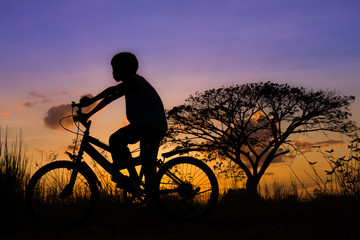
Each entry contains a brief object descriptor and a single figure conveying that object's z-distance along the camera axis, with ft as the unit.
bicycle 14.87
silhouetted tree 72.79
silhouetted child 14.28
